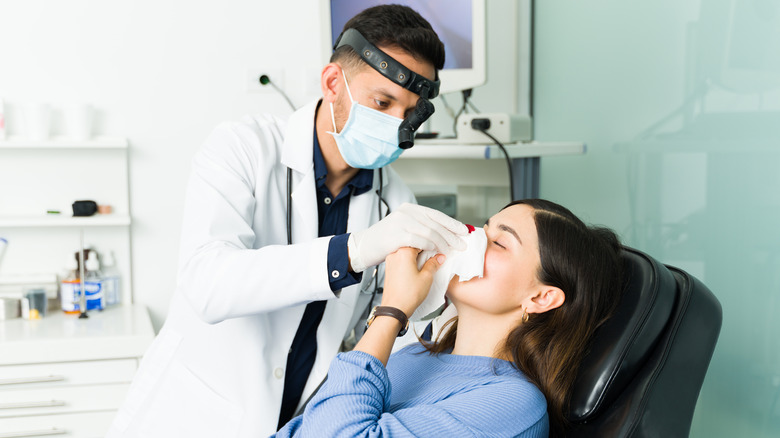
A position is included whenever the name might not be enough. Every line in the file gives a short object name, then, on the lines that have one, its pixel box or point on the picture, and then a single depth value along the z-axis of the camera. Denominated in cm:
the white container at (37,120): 230
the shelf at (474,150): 185
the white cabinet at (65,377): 200
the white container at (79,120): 235
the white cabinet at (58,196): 238
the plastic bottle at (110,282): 246
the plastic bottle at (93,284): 237
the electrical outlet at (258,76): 259
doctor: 115
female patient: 96
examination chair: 97
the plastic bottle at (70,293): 234
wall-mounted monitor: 214
